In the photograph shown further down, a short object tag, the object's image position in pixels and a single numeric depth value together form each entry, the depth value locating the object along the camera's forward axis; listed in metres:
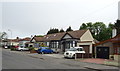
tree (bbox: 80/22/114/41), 76.62
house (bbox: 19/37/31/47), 77.01
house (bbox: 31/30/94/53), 32.85
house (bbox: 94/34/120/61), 25.12
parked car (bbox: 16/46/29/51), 53.69
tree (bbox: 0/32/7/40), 114.00
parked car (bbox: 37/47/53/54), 38.72
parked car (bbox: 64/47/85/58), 27.53
